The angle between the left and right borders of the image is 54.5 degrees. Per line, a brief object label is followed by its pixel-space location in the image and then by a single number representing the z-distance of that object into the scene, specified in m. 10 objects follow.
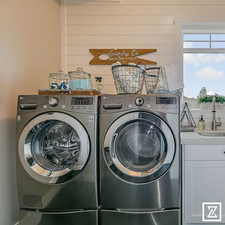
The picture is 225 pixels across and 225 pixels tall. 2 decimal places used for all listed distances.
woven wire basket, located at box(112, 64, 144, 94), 1.87
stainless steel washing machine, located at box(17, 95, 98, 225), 1.62
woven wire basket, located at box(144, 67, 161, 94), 2.04
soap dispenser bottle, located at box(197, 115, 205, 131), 2.61
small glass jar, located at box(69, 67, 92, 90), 1.91
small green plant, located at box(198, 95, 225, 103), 2.71
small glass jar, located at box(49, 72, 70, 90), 1.82
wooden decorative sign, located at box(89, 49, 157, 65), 2.72
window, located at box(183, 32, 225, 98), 2.86
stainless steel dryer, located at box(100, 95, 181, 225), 1.63
